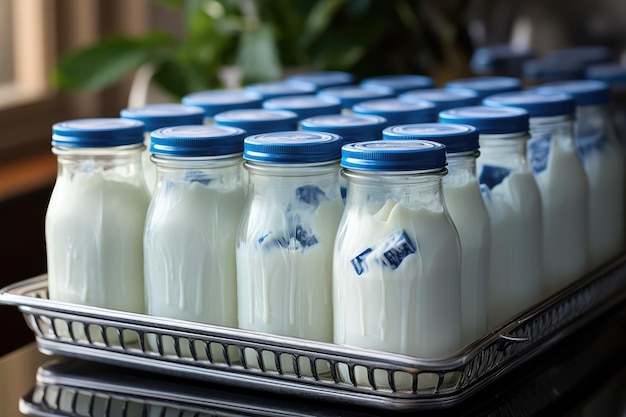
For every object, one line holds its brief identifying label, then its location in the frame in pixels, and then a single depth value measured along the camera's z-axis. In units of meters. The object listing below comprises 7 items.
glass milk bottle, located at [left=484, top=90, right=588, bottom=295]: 1.01
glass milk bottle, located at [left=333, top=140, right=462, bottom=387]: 0.85
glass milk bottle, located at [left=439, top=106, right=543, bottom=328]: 0.95
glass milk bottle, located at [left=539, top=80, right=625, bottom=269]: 1.07
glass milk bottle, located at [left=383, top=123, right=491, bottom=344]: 0.90
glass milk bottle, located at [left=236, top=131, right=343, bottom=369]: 0.89
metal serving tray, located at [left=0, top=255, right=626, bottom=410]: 0.85
